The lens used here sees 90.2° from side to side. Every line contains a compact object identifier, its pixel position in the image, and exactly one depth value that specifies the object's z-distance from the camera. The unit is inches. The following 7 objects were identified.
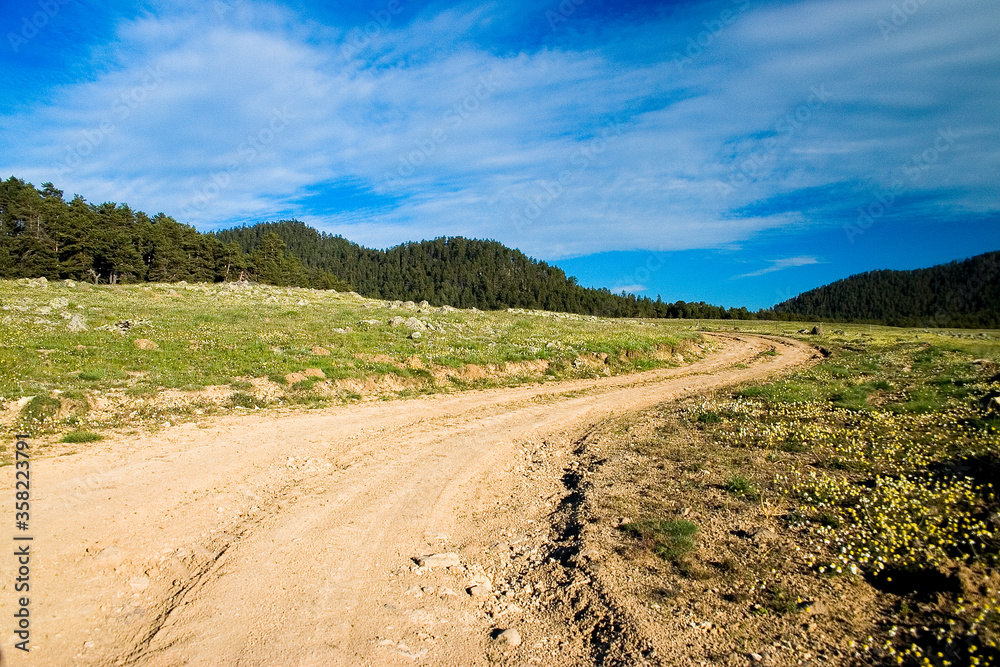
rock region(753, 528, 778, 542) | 314.9
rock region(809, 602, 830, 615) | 242.5
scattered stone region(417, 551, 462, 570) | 305.3
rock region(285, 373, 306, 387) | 779.2
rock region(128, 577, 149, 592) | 272.6
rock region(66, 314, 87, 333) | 934.8
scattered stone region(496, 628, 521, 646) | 237.9
